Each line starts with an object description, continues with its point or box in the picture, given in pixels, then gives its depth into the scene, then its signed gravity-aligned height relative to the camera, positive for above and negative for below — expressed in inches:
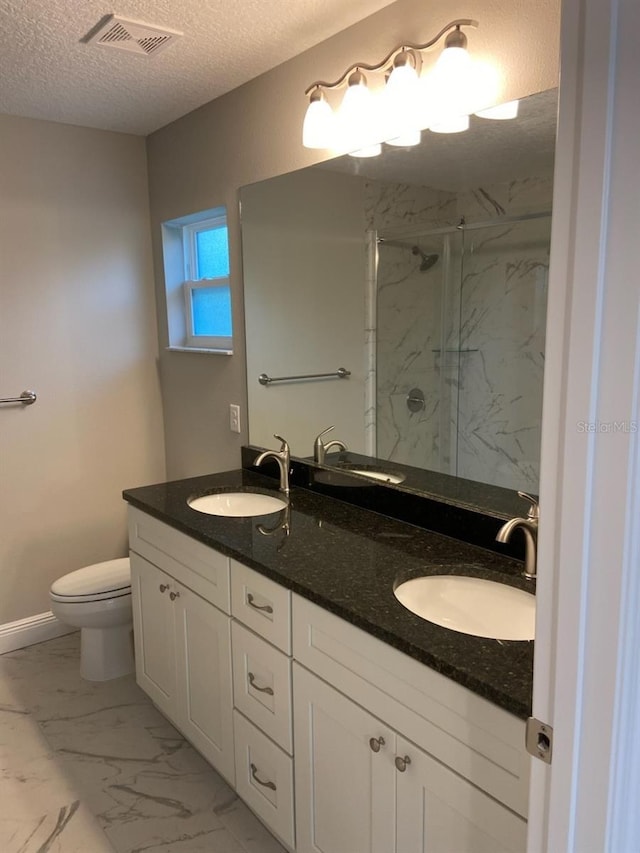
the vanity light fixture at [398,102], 63.9 +24.8
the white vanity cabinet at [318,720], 45.5 -33.7
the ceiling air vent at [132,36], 73.7 +34.6
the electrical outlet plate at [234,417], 106.2 -13.6
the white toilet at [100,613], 100.3 -42.5
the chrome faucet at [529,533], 56.0 -17.5
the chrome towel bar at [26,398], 110.0 -10.4
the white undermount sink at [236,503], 91.5 -24.0
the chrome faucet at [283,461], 93.6 -18.3
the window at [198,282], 111.5 +9.1
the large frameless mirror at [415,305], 63.4 +3.1
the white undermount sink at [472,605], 57.1 -24.9
